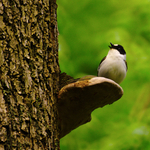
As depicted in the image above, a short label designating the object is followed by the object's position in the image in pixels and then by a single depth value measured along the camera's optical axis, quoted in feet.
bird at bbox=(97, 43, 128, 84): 25.35
